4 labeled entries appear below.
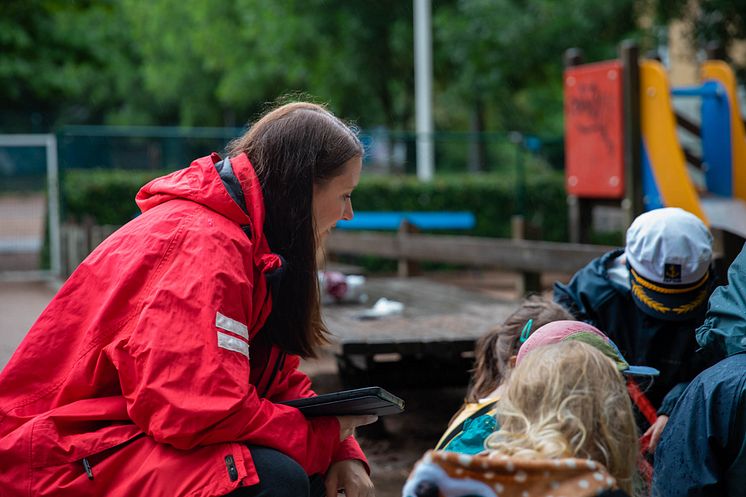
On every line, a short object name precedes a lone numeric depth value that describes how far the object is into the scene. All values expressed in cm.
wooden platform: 455
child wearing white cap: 294
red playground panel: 858
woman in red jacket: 189
